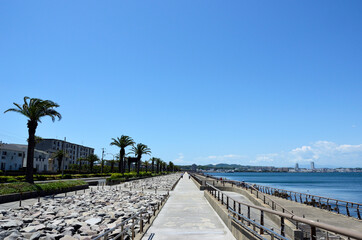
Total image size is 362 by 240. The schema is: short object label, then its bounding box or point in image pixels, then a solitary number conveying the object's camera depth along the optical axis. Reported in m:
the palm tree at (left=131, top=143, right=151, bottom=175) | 76.06
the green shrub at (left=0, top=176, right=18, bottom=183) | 37.58
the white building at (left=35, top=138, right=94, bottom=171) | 107.81
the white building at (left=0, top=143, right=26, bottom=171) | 73.31
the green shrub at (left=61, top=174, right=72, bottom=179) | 57.73
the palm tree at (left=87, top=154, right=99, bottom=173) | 88.88
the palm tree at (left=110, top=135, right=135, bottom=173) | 59.67
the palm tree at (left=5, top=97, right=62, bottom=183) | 28.91
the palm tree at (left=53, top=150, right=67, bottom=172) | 75.95
